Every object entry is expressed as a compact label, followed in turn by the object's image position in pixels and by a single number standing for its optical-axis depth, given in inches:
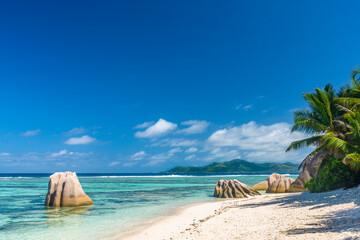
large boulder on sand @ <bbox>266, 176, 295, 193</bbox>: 1053.8
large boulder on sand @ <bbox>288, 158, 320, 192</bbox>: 965.2
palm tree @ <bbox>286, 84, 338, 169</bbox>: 677.9
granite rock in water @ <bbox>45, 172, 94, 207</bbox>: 735.7
